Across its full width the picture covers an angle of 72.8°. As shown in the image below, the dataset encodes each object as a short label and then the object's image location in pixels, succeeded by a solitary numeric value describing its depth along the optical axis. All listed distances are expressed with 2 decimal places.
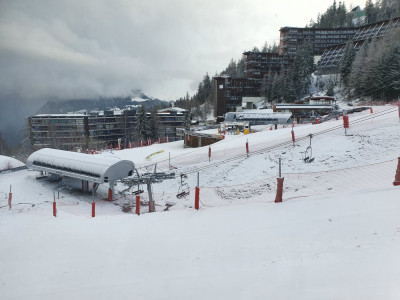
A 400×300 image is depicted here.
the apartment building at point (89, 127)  80.06
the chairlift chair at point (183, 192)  18.16
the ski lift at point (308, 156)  19.72
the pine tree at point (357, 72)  66.38
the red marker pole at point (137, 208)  12.97
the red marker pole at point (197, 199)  11.90
